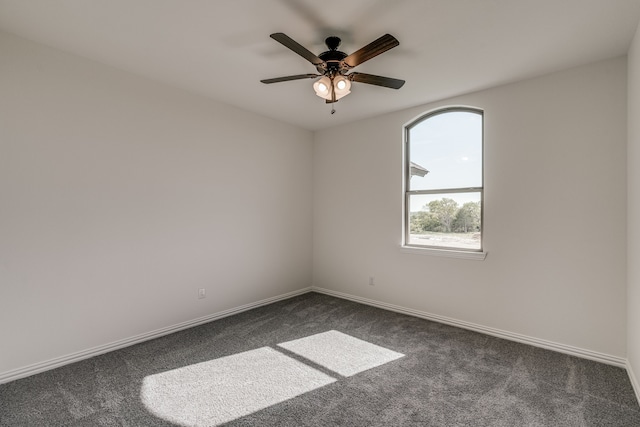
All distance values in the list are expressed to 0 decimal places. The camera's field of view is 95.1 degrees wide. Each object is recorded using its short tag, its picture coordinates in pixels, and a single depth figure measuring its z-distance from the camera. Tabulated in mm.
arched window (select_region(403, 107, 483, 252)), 3352
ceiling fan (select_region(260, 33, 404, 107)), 2074
